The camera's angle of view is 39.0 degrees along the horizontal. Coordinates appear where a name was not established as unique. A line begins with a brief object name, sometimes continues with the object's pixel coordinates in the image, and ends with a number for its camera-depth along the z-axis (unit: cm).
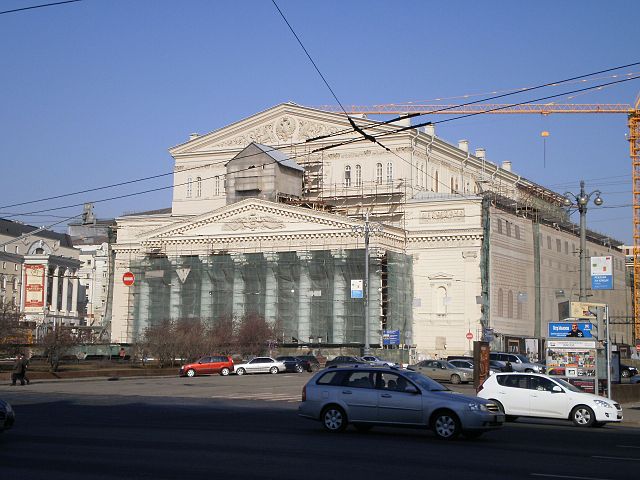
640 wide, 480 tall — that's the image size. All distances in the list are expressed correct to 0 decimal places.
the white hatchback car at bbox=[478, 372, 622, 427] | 2794
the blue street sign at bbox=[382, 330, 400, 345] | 7819
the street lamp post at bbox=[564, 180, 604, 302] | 3462
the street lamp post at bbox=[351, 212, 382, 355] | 6494
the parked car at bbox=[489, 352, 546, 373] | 5682
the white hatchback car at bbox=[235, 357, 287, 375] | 6775
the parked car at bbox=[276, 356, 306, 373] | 6944
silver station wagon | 2170
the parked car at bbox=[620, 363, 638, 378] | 6724
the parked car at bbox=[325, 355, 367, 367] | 6059
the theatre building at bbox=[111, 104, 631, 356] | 8675
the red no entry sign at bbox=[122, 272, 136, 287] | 7944
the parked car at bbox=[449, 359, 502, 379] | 5694
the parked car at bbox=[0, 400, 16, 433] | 1984
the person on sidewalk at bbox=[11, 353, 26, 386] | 4666
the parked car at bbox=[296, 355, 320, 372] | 7119
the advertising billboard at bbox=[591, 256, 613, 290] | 4324
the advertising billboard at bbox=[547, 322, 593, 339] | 3559
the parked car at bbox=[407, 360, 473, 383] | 5663
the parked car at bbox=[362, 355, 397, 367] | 6097
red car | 6350
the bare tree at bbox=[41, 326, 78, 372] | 5788
